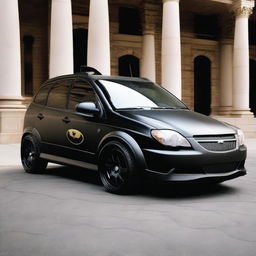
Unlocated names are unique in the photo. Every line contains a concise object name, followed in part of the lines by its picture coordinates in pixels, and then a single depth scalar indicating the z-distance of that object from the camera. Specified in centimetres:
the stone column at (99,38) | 1745
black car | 601
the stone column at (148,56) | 2542
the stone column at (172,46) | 2023
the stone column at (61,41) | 1655
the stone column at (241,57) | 2339
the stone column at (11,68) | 1544
